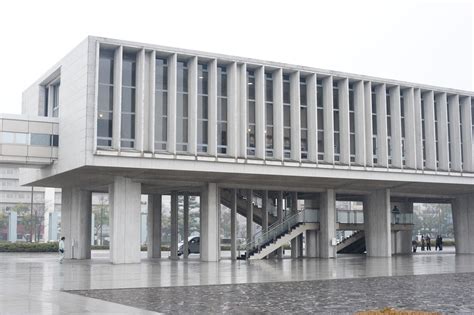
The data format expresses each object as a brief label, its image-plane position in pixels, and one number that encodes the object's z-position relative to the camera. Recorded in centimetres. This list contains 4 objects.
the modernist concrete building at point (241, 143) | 3859
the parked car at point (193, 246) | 6309
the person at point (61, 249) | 4014
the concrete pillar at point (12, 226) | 12300
